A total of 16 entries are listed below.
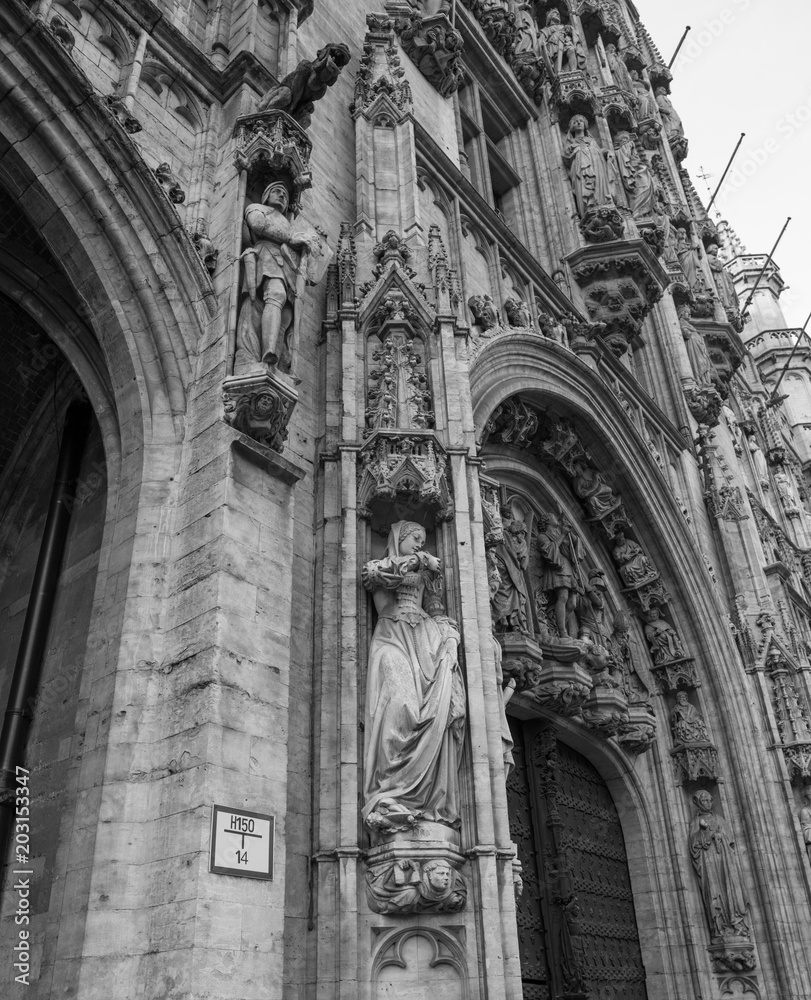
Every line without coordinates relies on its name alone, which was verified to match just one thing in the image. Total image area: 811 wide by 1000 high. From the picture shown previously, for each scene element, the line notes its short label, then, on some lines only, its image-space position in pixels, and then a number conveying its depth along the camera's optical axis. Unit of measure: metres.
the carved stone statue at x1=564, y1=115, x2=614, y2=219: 13.55
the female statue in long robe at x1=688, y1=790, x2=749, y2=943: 9.63
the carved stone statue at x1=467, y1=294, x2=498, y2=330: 8.93
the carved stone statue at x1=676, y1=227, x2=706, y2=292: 18.67
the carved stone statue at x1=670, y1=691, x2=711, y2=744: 10.70
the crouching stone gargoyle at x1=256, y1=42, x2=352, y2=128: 6.62
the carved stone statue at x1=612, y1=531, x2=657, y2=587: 11.44
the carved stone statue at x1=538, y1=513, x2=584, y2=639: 10.11
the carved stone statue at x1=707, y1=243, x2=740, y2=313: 21.03
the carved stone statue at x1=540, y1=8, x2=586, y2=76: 15.84
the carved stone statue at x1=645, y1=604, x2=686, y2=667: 11.27
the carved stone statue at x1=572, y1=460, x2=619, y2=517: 11.26
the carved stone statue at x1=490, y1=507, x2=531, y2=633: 9.06
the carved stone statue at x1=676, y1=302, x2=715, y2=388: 16.20
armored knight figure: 5.70
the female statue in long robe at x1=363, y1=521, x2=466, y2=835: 5.08
